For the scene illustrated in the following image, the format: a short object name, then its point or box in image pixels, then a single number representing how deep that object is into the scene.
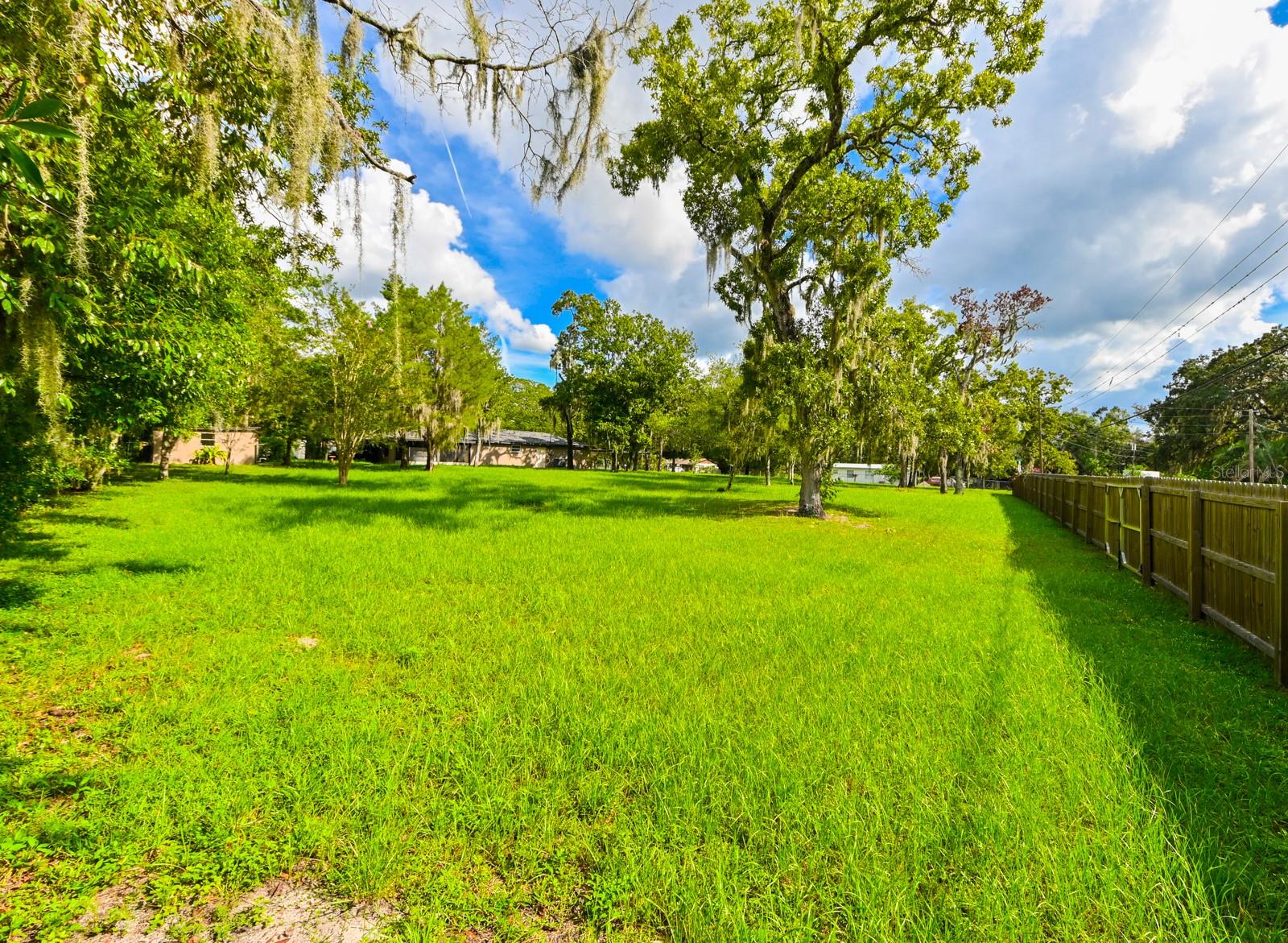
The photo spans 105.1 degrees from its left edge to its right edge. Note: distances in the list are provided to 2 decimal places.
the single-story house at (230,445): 29.84
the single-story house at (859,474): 60.00
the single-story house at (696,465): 68.47
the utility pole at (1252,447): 27.90
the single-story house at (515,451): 49.28
